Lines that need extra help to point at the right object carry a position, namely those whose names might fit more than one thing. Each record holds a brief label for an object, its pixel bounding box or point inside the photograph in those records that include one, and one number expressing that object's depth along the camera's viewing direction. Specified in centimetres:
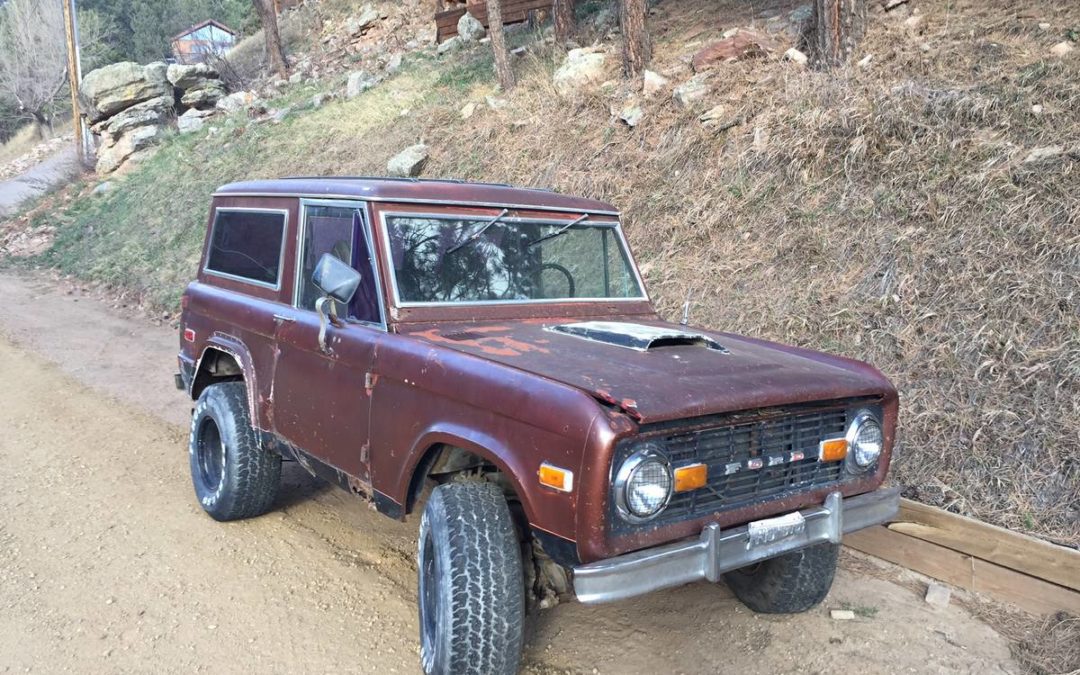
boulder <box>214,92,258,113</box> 1850
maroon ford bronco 262
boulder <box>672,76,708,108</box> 859
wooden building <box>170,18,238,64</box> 2359
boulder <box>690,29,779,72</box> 883
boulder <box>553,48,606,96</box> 1041
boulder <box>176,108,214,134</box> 1828
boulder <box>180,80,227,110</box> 1995
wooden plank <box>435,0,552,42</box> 1617
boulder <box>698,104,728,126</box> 816
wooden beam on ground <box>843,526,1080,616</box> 366
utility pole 2006
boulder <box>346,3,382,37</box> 2159
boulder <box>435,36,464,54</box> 1653
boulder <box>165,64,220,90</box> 2002
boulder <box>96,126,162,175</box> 1873
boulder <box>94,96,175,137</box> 1948
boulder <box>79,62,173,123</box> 1992
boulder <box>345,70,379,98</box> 1605
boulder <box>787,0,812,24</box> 905
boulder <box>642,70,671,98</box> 918
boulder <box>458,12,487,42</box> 1653
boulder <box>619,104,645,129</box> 894
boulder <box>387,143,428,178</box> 1073
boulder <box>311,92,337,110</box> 1644
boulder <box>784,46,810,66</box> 823
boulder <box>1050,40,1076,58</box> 648
